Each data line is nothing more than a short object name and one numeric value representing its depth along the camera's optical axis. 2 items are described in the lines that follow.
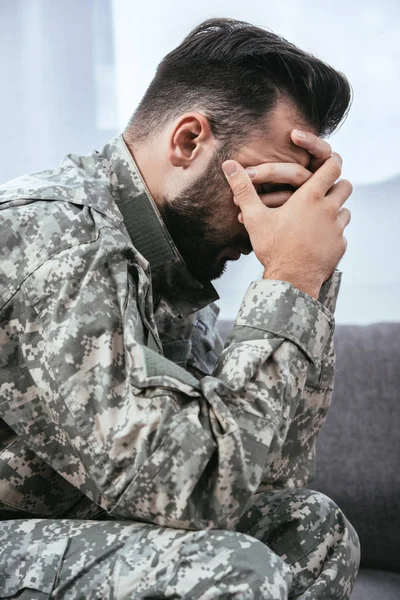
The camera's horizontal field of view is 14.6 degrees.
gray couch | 2.29
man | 1.66
